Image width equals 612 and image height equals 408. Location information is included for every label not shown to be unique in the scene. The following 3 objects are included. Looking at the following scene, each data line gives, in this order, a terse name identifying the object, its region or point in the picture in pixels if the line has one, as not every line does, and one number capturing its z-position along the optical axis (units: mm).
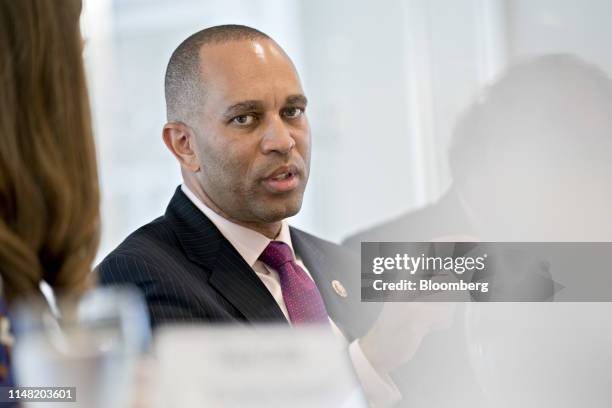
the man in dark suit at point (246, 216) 3036
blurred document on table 2743
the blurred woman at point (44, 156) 2636
